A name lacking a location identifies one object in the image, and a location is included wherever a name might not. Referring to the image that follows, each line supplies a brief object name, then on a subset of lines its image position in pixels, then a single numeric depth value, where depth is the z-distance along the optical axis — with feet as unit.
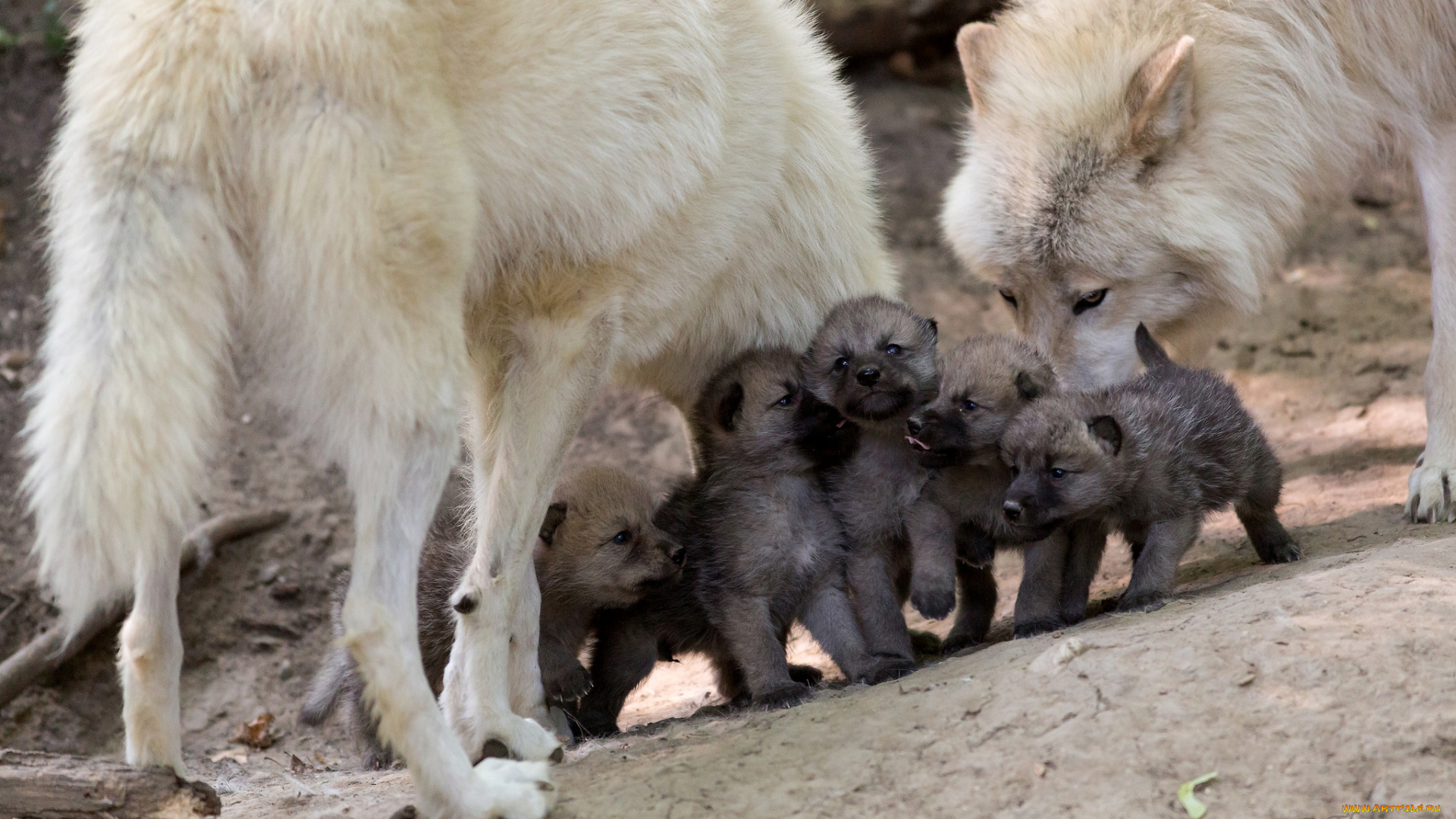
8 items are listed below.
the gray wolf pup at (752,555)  27.37
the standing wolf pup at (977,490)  26.40
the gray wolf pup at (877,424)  27.48
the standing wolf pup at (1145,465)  24.86
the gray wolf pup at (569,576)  27.71
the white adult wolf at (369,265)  17.93
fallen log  21.06
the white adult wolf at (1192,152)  30.71
